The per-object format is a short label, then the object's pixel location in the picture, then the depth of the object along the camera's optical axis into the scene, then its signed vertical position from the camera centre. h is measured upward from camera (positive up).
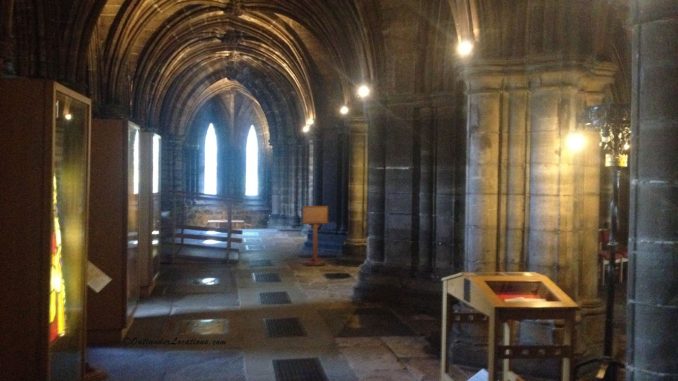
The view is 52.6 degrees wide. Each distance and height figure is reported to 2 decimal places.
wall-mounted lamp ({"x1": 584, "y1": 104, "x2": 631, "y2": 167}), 6.29 +0.47
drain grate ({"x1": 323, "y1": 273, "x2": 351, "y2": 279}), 13.65 -1.96
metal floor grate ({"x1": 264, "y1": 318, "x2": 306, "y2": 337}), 8.70 -1.97
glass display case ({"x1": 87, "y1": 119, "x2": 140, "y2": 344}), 7.55 -0.50
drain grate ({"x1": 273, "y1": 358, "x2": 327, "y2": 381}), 6.81 -1.98
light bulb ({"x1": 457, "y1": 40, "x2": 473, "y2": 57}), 7.31 +1.41
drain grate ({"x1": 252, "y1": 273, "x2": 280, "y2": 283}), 13.14 -1.97
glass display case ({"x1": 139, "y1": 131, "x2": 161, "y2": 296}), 9.45 -0.44
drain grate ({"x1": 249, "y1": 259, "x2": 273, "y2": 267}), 15.44 -1.97
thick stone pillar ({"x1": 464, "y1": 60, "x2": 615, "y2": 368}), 6.88 +0.01
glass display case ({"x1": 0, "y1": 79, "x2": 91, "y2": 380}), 4.27 -0.30
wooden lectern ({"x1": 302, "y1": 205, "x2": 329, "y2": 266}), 15.45 -0.92
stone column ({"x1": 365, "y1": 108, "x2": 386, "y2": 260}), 11.02 -0.15
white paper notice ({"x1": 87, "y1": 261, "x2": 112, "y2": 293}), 5.81 -0.88
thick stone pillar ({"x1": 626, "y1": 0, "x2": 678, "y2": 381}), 3.72 -0.09
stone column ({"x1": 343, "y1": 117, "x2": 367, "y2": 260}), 16.03 -0.29
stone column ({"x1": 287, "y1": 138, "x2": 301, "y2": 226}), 26.59 -0.17
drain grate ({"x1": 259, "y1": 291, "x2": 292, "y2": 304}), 10.90 -1.96
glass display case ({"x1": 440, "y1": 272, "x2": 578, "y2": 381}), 4.09 -0.79
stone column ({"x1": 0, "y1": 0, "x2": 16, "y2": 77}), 7.38 +1.59
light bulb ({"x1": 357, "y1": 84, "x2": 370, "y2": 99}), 11.33 +1.47
